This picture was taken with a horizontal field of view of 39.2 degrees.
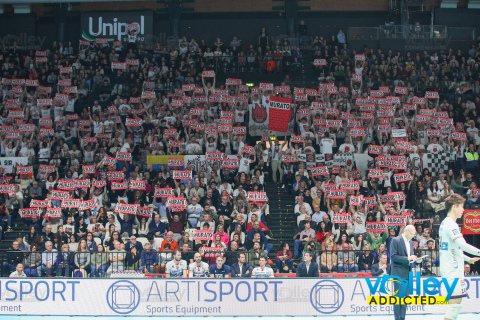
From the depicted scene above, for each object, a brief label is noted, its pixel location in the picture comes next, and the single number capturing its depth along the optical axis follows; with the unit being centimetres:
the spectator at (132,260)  1700
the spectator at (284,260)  1775
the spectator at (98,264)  1683
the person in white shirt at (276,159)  2394
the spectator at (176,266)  1653
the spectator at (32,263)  1709
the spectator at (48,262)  1706
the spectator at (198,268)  1648
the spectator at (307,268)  1591
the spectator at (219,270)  1648
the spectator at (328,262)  1716
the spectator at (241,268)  1642
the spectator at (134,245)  1778
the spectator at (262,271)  1619
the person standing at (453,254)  1047
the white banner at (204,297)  1562
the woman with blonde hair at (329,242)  1809
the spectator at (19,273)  1647
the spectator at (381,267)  1587
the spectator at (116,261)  1691
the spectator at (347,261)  1705
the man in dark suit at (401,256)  1144
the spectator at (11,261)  1722
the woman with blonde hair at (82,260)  1697
